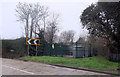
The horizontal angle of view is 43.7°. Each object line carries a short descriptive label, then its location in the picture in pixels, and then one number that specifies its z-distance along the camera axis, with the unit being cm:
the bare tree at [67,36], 4897
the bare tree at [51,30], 3599
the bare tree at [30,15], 3033
